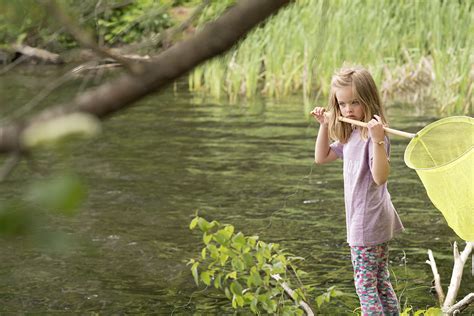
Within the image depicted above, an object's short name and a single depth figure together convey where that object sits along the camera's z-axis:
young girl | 5.21
